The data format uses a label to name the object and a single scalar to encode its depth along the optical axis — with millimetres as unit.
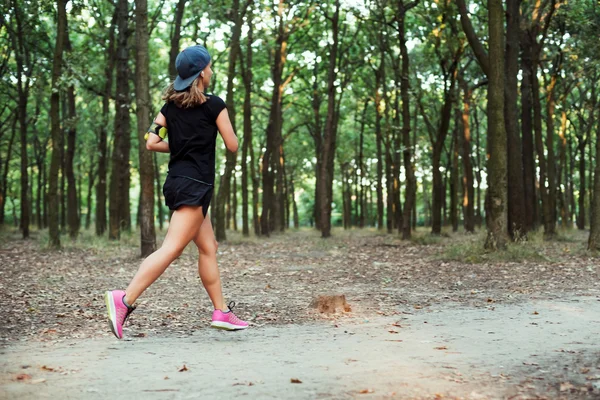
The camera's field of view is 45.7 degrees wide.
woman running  5598
